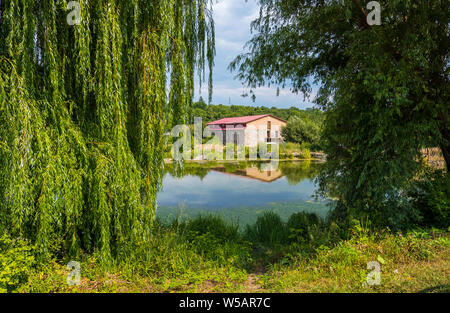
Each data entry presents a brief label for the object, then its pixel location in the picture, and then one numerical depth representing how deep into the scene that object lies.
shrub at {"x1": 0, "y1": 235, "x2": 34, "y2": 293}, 2.51
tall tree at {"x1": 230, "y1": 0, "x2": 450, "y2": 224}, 4.13
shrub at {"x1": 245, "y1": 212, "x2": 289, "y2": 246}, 4.82
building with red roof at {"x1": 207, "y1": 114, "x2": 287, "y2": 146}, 32.34
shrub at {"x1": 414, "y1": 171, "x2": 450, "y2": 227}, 4.27
